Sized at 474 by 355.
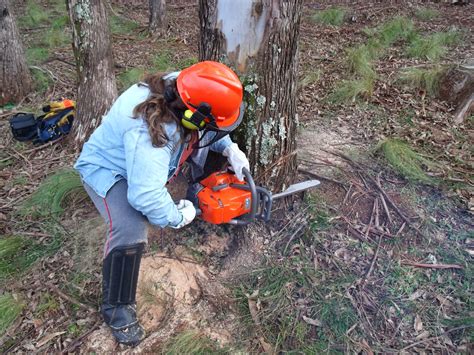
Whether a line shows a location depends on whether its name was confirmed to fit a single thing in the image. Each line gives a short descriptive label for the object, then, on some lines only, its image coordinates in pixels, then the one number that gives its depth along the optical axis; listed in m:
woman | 1.84
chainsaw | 2.25
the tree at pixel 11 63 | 4.58
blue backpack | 3.95
